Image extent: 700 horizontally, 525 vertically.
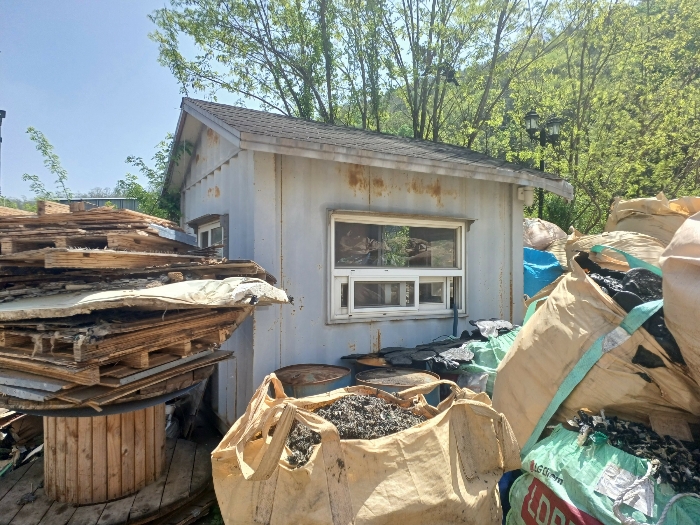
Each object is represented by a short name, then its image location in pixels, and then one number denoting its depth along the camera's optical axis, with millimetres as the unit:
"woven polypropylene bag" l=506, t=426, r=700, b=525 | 1734
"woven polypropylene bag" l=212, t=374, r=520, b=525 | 1639
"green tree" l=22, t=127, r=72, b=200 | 13445
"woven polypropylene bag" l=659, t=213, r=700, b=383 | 1806
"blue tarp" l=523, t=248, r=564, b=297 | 6484
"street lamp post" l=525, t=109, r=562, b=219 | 9828
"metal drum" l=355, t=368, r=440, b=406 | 3564
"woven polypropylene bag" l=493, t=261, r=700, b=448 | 2098
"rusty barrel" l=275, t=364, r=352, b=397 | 3525
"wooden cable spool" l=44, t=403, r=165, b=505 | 2885
